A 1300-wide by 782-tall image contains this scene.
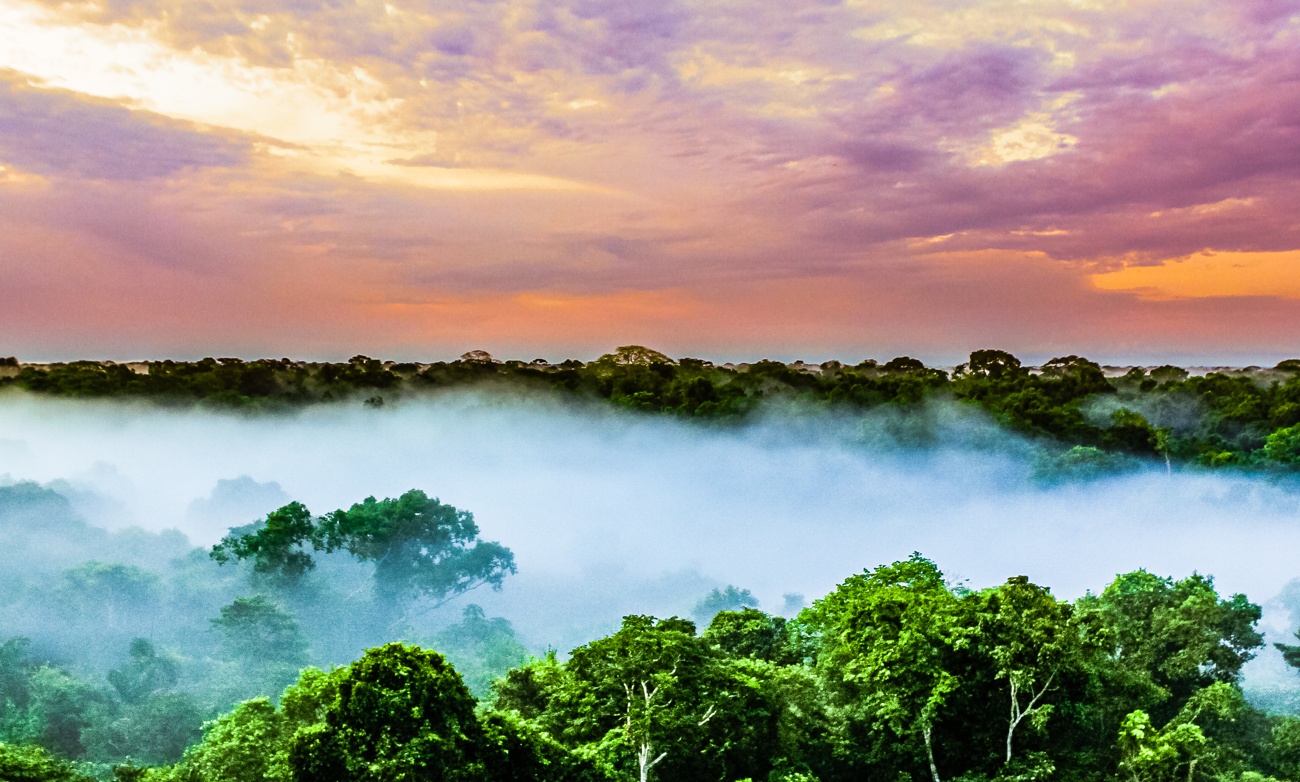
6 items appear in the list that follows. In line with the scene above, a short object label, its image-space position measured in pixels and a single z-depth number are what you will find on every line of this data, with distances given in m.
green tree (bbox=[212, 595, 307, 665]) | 44.94
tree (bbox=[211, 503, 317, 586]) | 52.91
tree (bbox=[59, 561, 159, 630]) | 49.22
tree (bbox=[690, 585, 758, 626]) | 59.01
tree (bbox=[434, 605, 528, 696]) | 46.53
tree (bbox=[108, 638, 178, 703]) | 39.72
